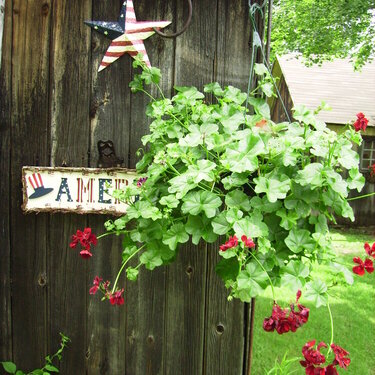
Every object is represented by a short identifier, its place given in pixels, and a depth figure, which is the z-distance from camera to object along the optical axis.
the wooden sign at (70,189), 2.05
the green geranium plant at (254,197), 1.42
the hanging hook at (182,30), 1.92
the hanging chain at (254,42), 1.87
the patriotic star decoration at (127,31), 1.95
